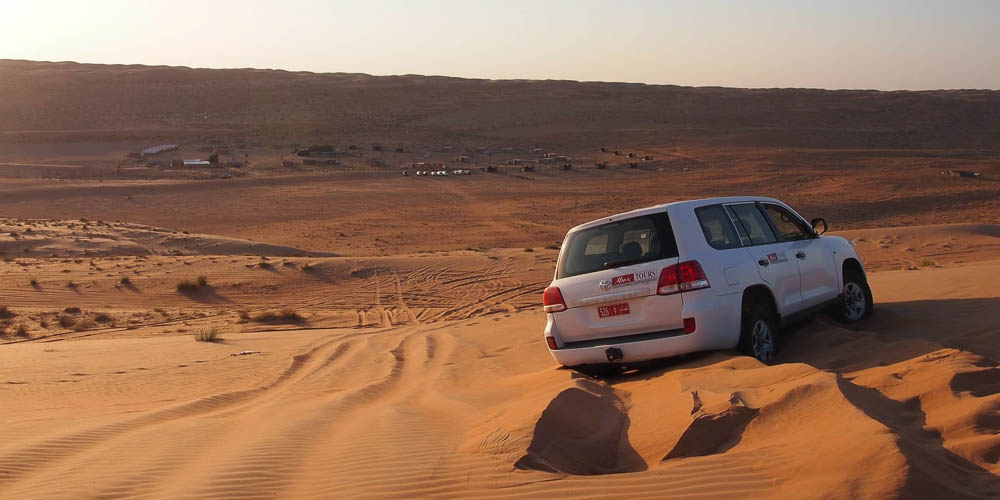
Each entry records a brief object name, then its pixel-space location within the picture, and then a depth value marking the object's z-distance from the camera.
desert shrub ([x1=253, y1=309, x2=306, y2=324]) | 16.59
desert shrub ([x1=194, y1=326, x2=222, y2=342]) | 13.58
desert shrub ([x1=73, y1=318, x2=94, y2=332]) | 16.05
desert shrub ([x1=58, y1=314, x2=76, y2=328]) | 16.28
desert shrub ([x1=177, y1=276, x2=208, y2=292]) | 19.56
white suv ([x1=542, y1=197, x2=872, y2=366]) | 7.38
